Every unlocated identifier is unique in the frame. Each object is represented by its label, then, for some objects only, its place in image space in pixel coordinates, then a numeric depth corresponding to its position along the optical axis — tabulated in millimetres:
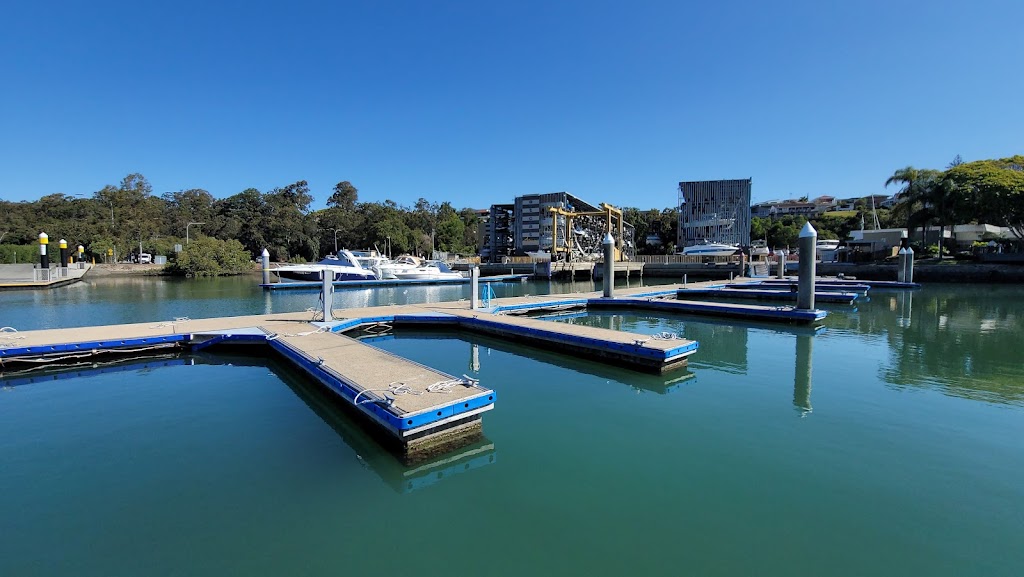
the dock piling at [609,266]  20672
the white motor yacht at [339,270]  39938
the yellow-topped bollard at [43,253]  34625
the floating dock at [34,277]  31453
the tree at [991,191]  34250
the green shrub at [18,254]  51125
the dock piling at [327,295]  13626
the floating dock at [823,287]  25812
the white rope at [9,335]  11289
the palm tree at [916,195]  41784
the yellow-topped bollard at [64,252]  40484
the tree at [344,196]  82625
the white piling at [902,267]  29906
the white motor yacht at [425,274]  41844
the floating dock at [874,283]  28566
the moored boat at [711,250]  52031
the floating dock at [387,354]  6410
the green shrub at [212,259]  48312
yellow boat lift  51188
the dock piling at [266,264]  35659
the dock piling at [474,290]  17109
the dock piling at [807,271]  16750
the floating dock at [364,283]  34062
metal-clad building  62969
